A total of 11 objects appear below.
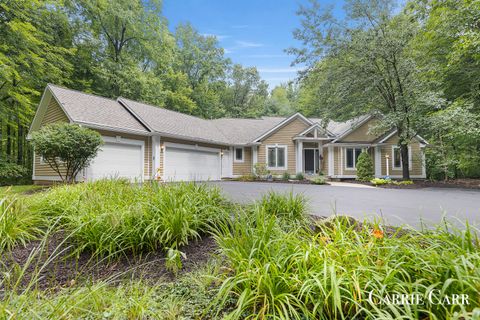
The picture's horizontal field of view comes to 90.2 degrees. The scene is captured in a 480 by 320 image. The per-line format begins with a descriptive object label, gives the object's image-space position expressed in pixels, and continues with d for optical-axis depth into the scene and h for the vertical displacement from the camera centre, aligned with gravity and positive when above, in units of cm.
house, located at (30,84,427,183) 1210 +157
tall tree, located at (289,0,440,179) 1258 +584
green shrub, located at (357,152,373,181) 1600 -12
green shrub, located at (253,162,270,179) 1766 -38
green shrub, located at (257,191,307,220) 374 -66
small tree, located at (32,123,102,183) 897 +86
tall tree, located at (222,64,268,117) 3422 +1065
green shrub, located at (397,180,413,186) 1331 -100
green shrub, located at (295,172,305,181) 1677 -74
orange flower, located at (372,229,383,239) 220 -64
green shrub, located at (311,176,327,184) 1450 -90
